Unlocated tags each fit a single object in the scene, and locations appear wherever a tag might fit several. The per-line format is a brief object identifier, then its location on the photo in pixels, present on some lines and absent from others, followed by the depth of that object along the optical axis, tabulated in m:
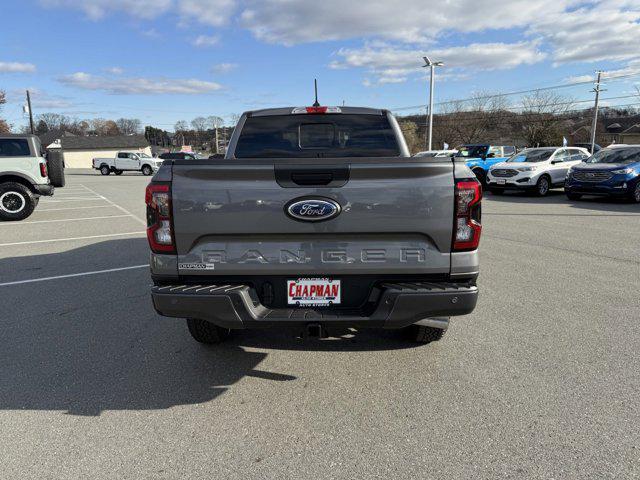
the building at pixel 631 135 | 77.31
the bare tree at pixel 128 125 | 135.38
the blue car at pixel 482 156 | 21.14
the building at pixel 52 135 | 86.20
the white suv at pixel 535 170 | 16.73
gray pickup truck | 2.80
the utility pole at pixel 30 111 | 53.72
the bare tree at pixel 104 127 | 130.25
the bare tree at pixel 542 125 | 58.00
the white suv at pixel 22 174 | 11.59
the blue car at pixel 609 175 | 13.86
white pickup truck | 41.34
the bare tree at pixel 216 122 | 104.19
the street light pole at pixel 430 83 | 33.62
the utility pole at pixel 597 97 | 47.09
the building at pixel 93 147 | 78.81
